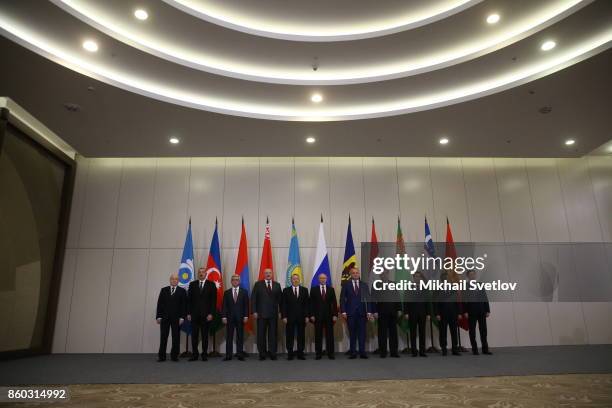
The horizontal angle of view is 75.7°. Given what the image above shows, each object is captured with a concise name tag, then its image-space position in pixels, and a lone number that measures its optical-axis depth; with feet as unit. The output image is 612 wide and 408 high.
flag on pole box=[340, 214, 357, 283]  24.19
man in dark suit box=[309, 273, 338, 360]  21.33
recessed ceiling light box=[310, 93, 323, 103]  20.40
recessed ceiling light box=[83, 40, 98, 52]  16.43
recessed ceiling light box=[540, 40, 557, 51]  16.47
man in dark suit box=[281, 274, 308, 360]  21.20
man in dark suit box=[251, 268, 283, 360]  21.22
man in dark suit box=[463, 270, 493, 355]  21.95
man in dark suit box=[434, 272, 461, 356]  21.47
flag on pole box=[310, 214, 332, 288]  24.13
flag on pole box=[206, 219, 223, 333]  22.68
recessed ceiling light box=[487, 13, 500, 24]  15.97
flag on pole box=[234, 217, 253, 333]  24.22
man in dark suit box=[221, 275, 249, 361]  21.11
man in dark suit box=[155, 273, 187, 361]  20.45
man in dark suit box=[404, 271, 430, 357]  21.50
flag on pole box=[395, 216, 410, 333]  23.23
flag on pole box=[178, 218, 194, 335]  22.96
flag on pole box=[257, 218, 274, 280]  24.63
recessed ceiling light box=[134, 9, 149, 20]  15.77
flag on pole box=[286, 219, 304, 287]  24.54
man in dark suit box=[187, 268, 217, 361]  21.36
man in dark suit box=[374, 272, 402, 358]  21.56
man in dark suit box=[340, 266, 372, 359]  21.39
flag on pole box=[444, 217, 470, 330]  23.13
